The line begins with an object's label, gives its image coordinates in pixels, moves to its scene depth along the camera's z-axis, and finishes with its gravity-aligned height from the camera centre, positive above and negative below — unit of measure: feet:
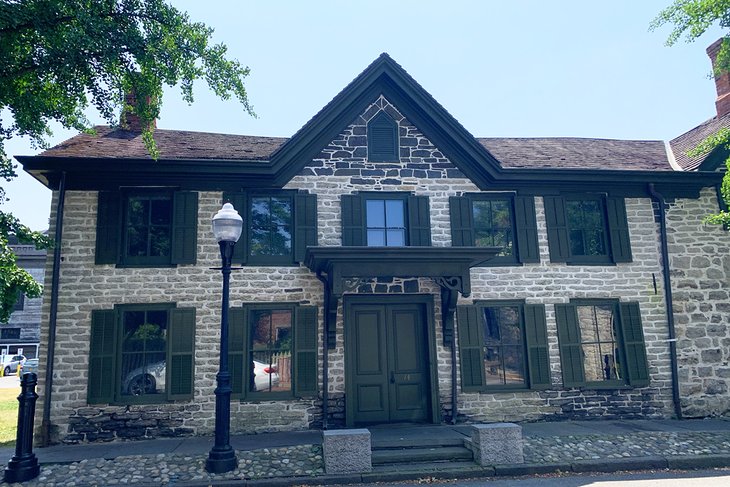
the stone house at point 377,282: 28.96 +3.33
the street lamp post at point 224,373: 21.79 -1.56
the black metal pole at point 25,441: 20.98 -4.22
